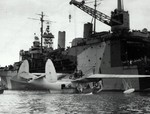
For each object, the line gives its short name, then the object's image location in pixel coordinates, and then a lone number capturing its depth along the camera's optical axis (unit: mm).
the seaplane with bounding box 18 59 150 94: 50031
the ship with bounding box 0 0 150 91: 59231
